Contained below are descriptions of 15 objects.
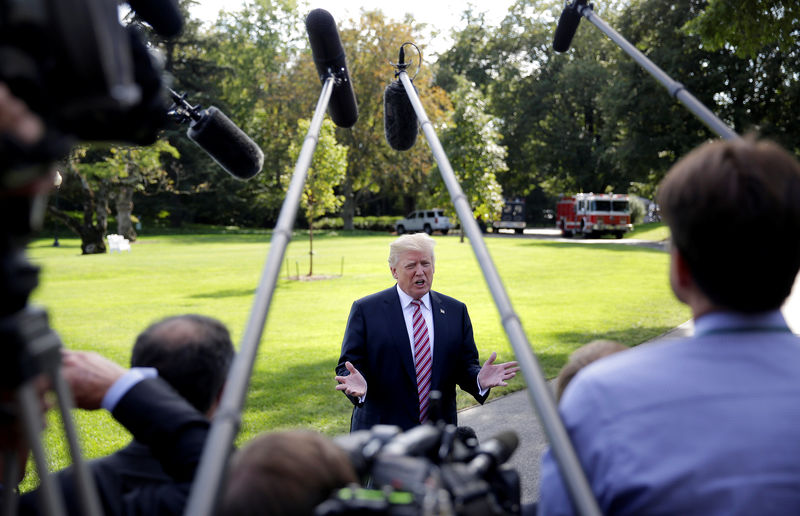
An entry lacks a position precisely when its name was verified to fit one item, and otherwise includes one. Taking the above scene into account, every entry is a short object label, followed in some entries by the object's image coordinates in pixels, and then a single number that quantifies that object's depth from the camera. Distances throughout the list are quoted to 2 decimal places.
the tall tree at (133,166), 33.53
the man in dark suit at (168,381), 1.75
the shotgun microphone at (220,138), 2.65
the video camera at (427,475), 1.11
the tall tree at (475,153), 38.09
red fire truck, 41.38
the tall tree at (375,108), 46.84
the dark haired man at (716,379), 1.22
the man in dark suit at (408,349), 3.84
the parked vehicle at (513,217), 50.19
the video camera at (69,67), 0.94
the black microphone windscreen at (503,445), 1.38
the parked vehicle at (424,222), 50.78
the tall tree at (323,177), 22.62
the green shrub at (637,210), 52.81
